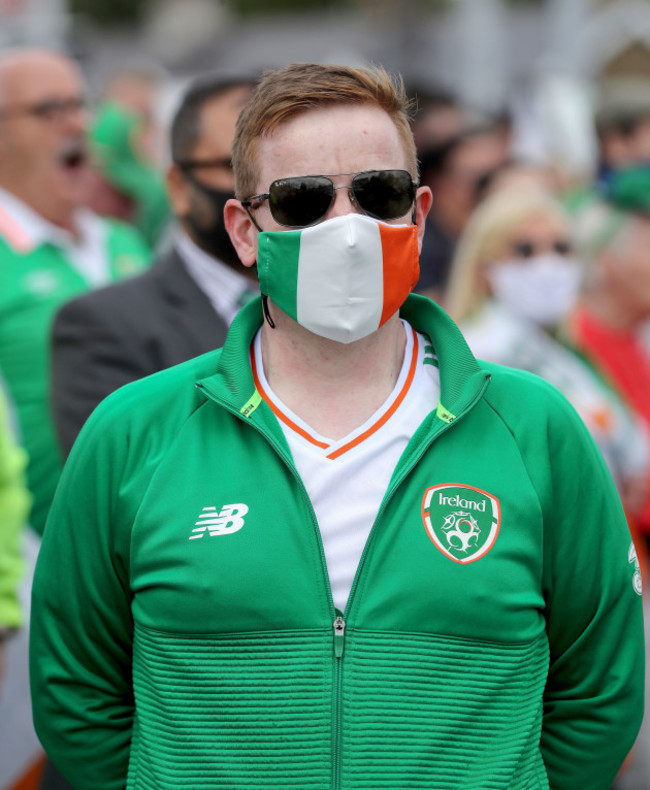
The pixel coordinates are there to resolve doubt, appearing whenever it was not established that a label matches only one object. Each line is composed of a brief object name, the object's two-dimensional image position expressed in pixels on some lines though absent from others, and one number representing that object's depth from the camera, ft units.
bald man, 31.68
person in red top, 38.91
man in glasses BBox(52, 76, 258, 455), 24.02
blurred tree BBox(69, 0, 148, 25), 316.60
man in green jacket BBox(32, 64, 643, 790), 14.65
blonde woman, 33.22
